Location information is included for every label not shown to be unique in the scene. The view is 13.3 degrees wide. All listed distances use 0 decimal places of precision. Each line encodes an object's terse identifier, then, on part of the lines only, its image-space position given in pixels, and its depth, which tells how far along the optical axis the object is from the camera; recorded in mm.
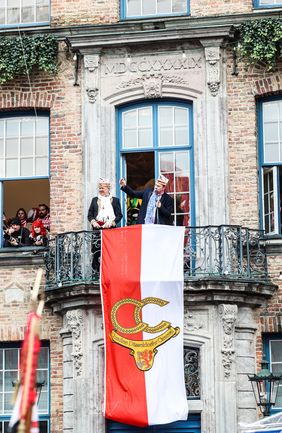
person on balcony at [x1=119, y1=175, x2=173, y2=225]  19281
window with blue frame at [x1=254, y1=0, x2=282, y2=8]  20672
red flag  9383
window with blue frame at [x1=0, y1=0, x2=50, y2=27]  21500
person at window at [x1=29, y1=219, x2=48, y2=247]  20625
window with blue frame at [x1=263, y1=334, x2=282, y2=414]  19609
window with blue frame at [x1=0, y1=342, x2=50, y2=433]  20047
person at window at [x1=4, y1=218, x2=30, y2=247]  20766
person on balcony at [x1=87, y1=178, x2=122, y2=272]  19406
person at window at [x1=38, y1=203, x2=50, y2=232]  20875
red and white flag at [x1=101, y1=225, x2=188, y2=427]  18578
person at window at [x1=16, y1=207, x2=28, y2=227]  20969
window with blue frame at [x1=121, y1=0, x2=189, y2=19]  21031
